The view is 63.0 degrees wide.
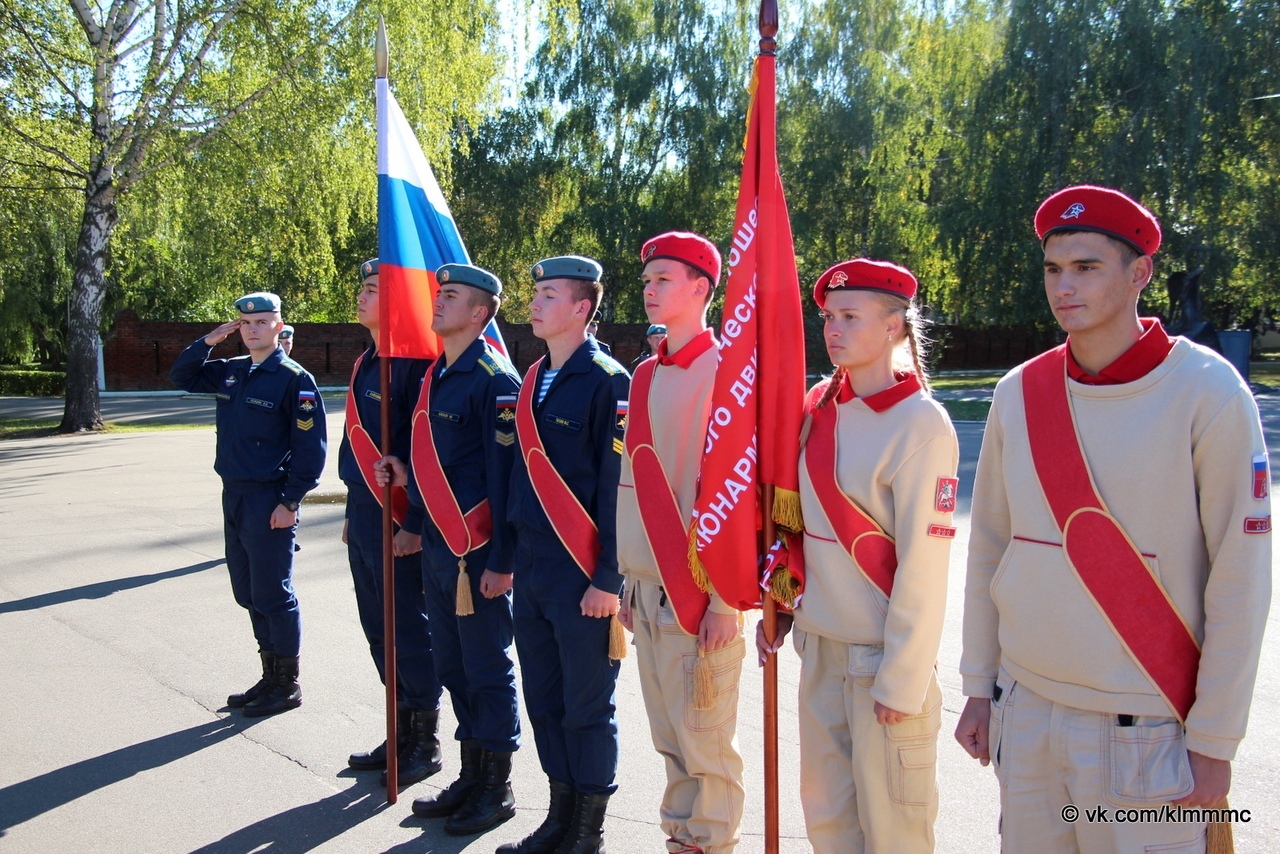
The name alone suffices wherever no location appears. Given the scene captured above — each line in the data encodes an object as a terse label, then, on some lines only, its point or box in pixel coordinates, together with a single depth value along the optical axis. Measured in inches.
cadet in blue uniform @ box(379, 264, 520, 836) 163.3
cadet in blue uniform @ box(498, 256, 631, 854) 147.2
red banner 122.4
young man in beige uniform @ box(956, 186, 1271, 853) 86.7
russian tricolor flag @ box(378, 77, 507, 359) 181.5
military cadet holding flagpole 184.5
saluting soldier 211.3
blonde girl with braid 109.3
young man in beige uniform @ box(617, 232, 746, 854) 132.8
